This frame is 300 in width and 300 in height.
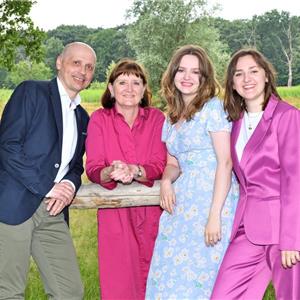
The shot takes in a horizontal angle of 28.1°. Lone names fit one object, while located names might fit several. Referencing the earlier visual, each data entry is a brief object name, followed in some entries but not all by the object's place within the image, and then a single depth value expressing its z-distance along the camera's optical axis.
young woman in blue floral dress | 3.73
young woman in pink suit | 3.40
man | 3.81
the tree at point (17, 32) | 14.38
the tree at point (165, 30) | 50.50
